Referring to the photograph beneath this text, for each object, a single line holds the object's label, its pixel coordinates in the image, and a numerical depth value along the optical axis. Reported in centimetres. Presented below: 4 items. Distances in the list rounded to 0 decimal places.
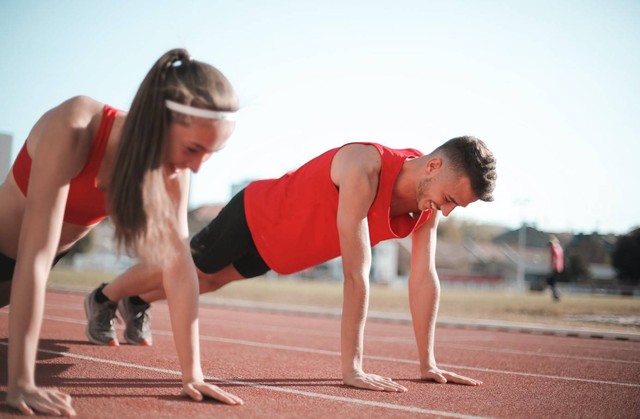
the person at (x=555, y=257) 2028
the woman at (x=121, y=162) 259
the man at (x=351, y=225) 372
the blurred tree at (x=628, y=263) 4211
